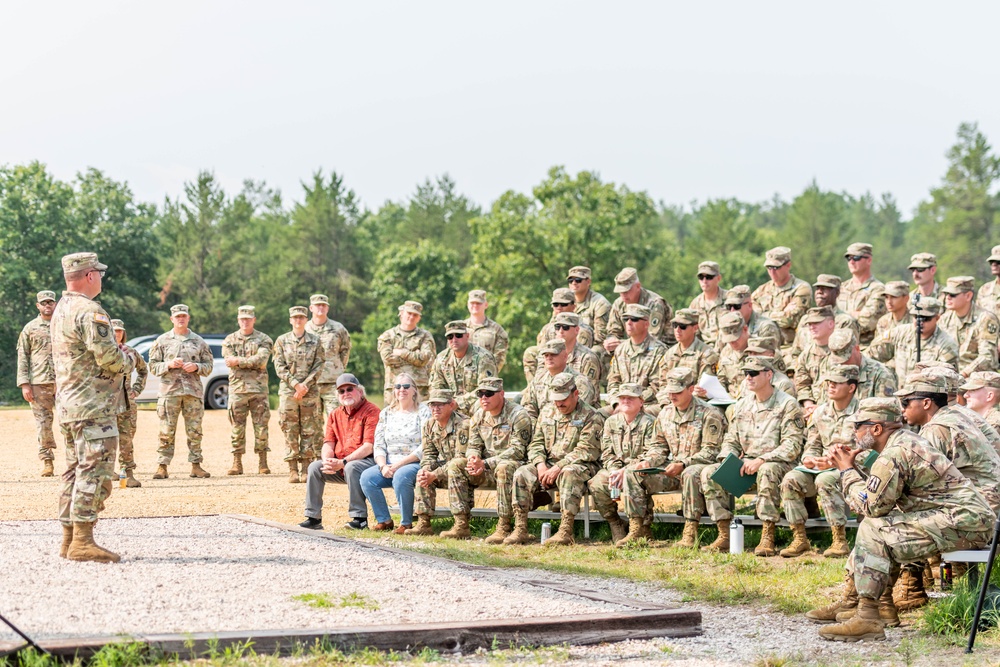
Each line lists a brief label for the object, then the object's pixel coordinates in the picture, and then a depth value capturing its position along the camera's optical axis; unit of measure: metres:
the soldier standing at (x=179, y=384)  16.09
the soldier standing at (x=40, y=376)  16.17
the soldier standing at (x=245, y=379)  16.41
